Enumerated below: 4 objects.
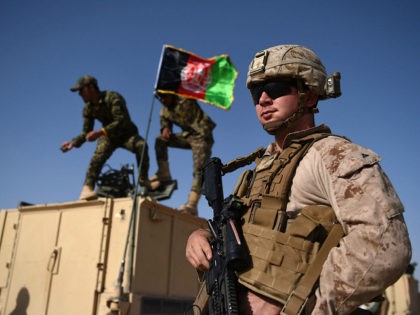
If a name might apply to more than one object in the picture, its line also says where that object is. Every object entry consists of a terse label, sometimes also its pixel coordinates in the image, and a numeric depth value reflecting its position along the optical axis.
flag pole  4.87
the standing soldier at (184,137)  7.14
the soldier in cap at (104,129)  6.52
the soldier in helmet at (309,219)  1.26
